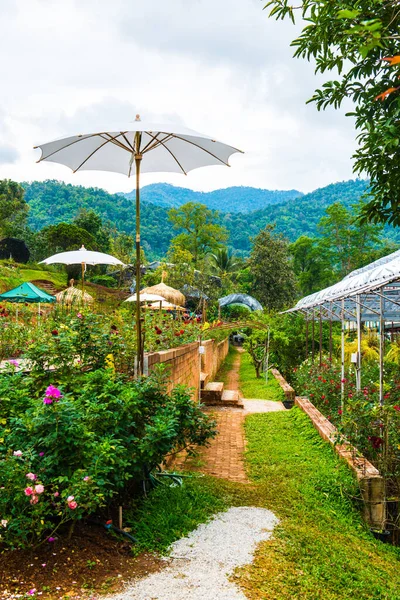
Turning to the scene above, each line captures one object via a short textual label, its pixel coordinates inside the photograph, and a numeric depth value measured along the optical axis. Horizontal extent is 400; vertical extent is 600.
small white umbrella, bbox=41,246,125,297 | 9.15
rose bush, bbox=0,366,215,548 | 2.94
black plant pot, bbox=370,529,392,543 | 4.76
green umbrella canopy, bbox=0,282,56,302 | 16.69
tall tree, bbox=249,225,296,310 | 38.94
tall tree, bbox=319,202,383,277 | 48.56
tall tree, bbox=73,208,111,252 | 47.28
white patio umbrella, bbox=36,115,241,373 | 4.98
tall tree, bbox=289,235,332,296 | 50.62
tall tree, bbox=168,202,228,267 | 52.59
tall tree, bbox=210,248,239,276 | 47.34
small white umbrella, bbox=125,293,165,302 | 13.80
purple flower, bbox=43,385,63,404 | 3.15
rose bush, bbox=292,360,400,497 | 5.07
